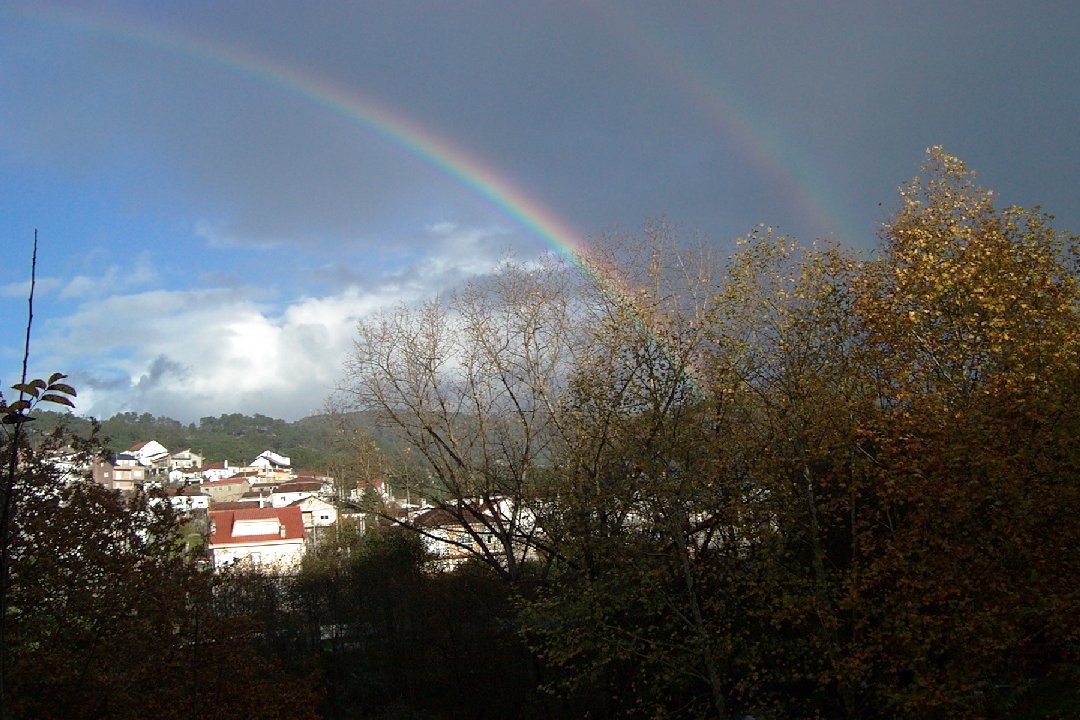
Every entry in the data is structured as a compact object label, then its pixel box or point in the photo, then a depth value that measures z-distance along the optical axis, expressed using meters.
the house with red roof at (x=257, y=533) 45.94
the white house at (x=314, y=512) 63.66
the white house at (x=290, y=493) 70.17
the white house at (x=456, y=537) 20.97
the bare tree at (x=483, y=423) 20.80
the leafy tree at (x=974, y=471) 9.44
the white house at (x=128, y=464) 46.15
